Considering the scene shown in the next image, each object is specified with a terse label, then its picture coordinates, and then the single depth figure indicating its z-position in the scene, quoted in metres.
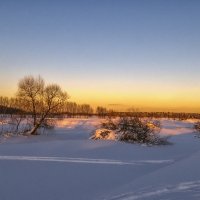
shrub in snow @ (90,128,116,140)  16.98
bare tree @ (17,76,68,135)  23.37
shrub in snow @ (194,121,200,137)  25.94
